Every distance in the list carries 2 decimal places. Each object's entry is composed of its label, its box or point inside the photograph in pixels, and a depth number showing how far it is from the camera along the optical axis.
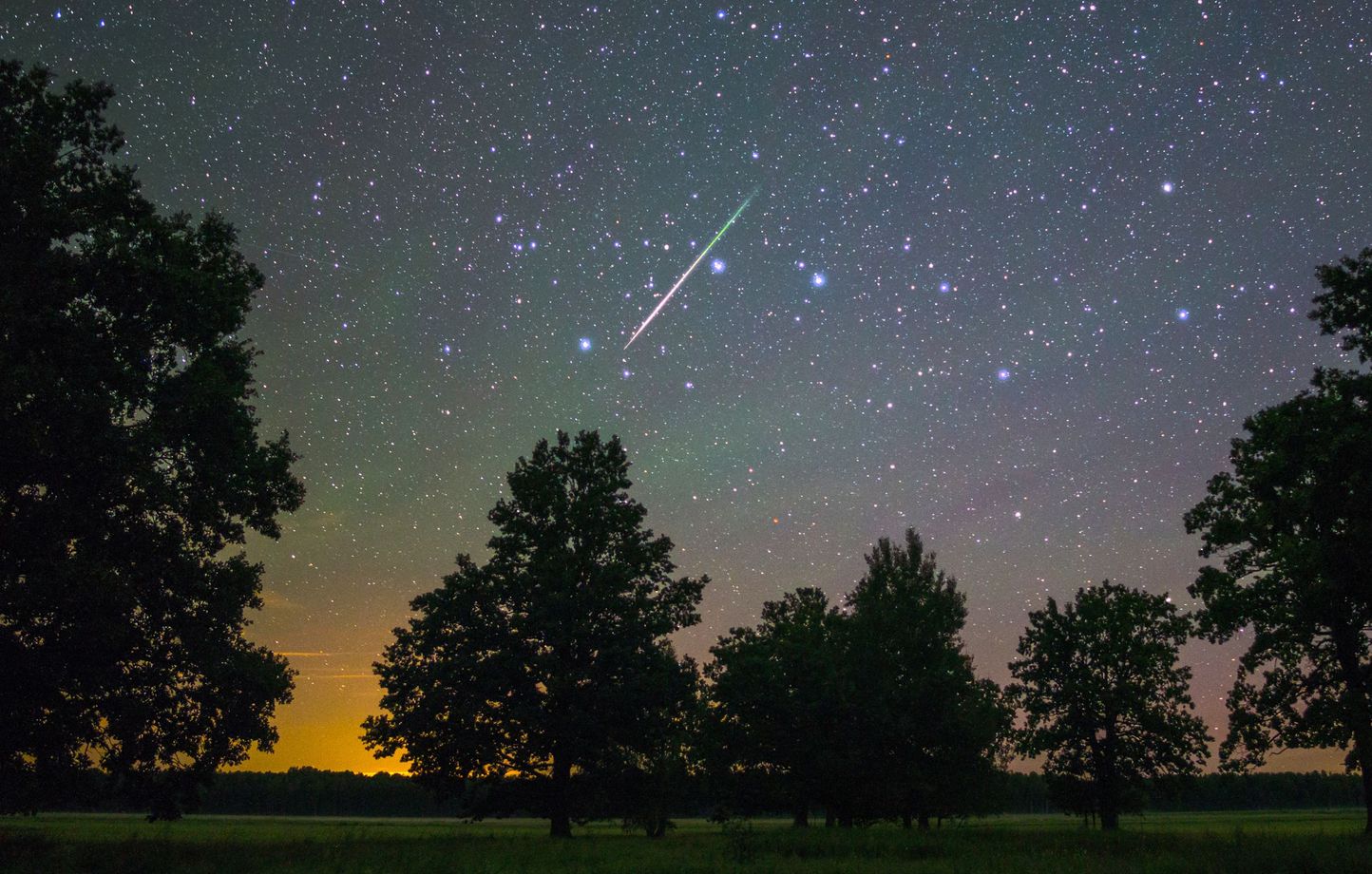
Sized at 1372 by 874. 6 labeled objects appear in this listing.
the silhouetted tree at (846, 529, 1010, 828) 41.56
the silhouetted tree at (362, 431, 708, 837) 35.34
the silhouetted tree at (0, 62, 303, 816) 18.41
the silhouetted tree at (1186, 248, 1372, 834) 22.12
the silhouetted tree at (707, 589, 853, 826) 41.22
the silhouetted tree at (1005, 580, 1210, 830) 53.72
